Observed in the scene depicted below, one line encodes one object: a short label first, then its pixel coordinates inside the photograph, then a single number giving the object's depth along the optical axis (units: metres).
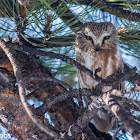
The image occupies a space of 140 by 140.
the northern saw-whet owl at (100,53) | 5.79
